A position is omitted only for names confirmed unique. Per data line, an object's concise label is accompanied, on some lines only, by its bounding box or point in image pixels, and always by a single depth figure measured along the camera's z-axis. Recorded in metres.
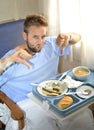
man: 1.49
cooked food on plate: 1.47
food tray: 1.34
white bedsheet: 1.46
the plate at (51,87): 1.47
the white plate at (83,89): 1.44
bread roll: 1.37
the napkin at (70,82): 1.52
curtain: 1.65
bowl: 1.57
